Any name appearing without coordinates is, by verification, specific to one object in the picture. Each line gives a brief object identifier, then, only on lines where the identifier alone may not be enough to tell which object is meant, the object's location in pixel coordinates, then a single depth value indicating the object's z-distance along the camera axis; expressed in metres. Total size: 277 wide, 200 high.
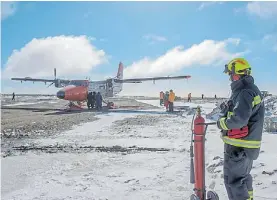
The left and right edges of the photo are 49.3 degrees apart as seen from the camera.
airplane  26.84
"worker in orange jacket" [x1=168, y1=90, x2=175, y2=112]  23.42
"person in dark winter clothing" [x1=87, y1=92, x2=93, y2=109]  28.85
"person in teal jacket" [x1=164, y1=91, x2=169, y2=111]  26.23
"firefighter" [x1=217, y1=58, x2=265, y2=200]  3.61
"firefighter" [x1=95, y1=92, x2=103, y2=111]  27.81
